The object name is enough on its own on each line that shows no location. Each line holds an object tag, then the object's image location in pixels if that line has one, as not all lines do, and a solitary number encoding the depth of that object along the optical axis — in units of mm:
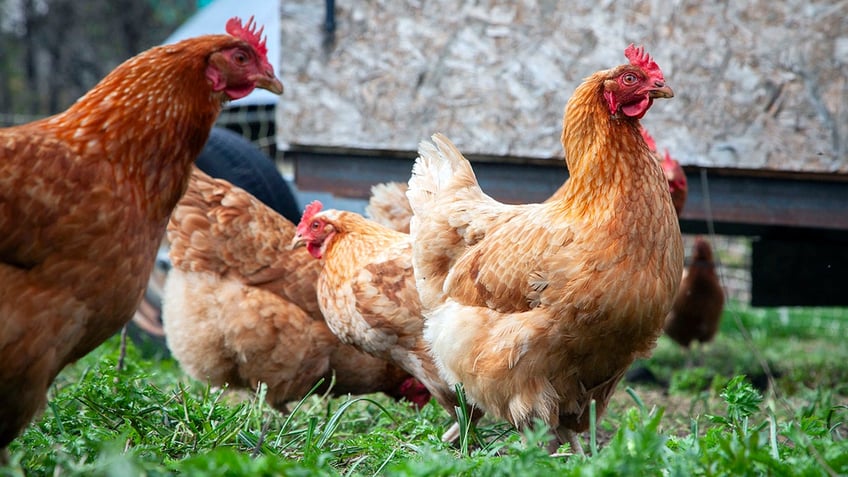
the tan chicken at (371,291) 3445
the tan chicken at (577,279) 2590
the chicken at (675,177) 4254
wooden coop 4180
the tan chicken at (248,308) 3863
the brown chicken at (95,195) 2041
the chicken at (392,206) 4469
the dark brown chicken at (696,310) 6539
